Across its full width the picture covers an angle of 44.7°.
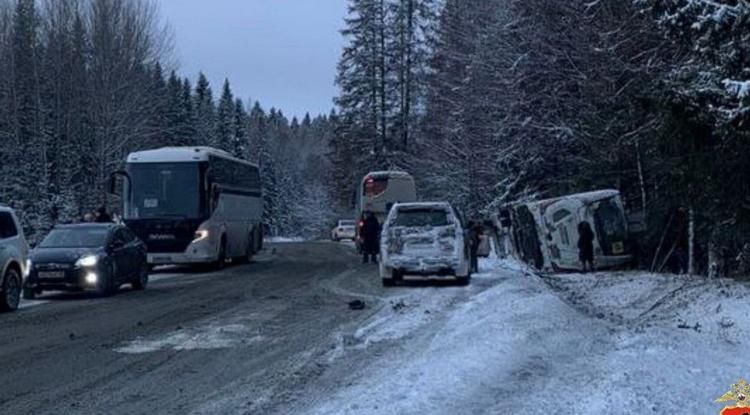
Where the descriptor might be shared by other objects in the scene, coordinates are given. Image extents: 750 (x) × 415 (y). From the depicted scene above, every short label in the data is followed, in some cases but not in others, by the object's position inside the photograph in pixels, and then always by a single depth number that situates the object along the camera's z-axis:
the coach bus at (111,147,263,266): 27.91
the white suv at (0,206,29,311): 16.67
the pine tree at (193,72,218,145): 86.00
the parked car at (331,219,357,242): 73.88
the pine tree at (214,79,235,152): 94.54
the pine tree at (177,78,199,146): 78.69
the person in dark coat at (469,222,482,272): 23.94
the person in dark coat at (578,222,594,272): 24.83
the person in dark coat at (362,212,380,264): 31.17
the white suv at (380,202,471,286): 19.94
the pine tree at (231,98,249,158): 95.88
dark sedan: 18.89
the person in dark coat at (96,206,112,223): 27.44
